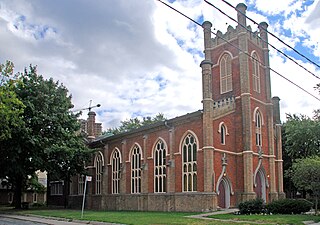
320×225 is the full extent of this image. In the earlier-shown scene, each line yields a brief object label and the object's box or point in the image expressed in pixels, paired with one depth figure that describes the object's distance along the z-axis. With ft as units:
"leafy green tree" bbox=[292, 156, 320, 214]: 64.99
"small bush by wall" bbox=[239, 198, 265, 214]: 69.74
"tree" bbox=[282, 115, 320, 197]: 101.43
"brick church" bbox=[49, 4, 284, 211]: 82.93
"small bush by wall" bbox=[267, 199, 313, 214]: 69.13
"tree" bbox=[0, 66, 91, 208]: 91.77
